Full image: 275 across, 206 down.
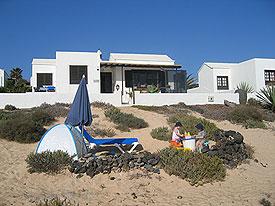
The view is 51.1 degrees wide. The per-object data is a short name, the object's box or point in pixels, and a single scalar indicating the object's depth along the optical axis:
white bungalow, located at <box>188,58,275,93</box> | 30.27
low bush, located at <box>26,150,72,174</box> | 8.41
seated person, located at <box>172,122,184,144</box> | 10.27
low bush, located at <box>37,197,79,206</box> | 5.48
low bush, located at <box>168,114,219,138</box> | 14.08
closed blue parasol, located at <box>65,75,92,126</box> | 9.10
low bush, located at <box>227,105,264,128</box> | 17.68
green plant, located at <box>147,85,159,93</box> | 23.86
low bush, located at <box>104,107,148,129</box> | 15.80
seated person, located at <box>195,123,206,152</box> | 10.12
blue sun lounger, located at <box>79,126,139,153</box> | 9.92
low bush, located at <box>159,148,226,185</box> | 8.12
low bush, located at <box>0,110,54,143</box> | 12.16
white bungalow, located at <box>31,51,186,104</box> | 24.23
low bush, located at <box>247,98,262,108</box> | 24.66
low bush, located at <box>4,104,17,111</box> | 18.77
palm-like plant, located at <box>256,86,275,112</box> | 22.75
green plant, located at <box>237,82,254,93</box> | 27.51
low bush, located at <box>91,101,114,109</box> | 19.97
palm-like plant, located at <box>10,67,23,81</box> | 37.50
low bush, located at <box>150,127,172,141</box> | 13.35
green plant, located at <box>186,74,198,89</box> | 42.61
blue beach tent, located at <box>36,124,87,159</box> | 9.05
